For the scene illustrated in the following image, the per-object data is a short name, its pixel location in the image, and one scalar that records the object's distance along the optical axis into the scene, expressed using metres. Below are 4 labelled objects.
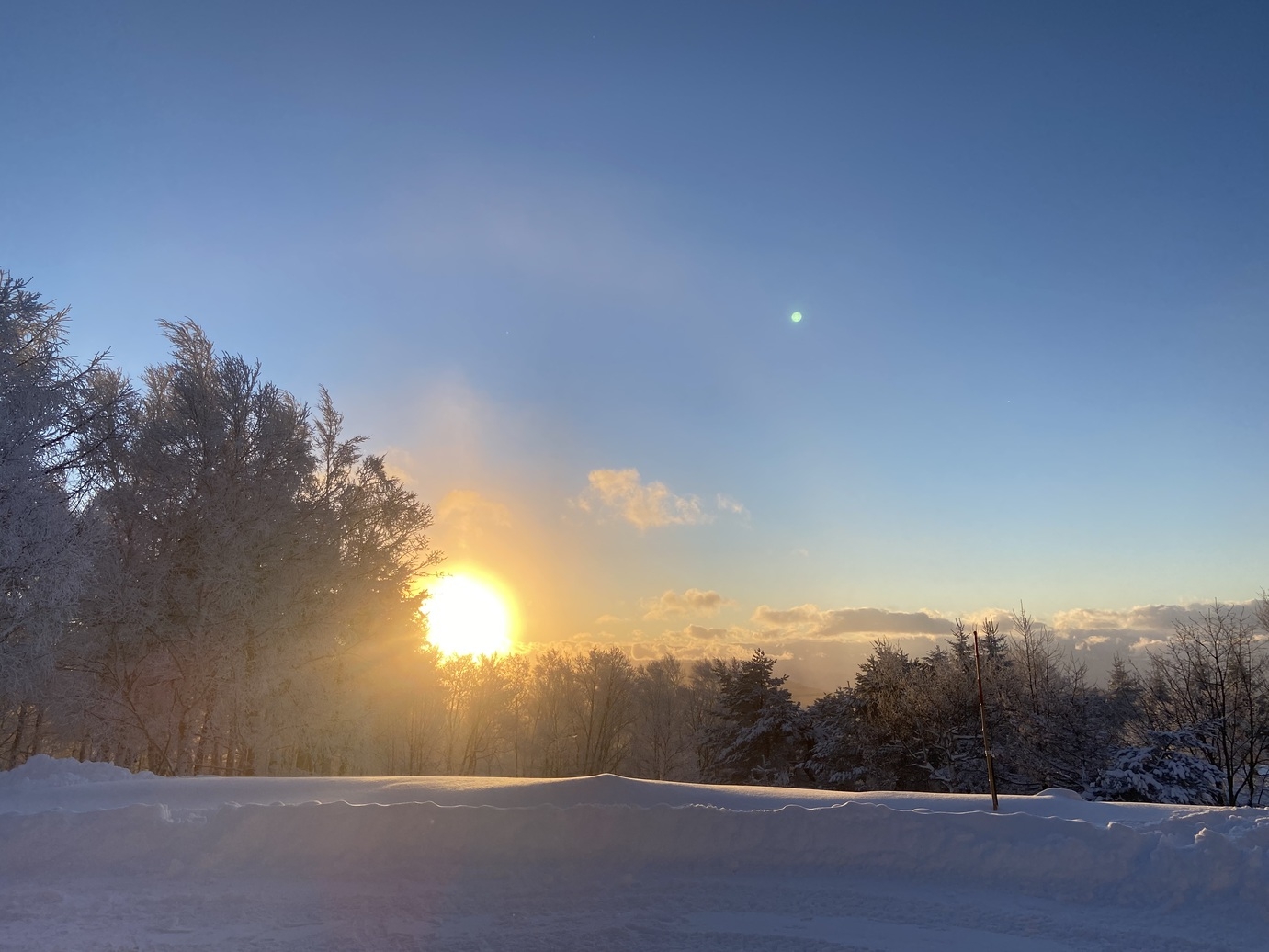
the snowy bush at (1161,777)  21.09
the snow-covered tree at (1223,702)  24.84
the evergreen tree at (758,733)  39.94
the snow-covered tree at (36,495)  14.19
